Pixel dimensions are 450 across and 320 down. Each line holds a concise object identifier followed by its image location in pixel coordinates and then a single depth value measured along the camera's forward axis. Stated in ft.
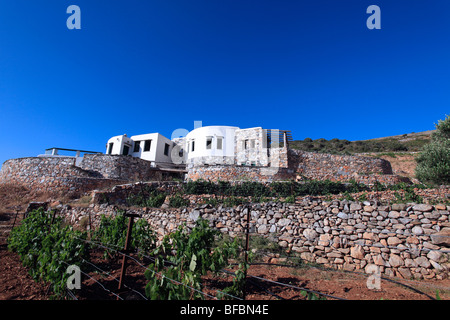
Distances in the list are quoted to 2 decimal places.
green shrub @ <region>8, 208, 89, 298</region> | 11.79
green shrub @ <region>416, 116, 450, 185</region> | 32.53
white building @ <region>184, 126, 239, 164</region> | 69.10
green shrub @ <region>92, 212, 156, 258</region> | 18.34
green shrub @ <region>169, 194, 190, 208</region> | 33.68
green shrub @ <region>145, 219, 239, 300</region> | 8.83
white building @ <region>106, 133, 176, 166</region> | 76.28
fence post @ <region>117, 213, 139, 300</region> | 9.52
